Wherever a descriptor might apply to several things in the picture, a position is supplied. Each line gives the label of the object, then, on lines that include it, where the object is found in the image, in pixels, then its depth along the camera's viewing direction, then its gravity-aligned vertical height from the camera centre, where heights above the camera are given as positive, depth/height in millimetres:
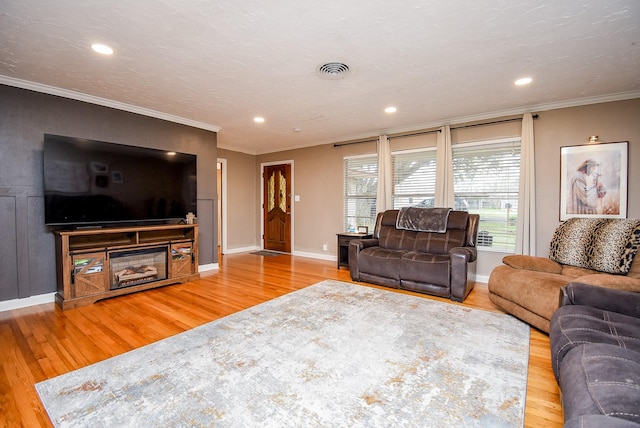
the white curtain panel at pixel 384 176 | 4965 +579
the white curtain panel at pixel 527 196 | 3756 +161
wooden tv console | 3080 -614
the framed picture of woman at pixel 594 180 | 3325 +337
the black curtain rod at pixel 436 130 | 3917 +1250
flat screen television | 3102 +346
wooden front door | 6582 +62
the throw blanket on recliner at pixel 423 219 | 4051 -150
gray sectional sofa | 987 -670
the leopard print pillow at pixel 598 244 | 2475 -344
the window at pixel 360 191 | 5371 +362
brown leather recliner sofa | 3367 -611
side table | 4949 -624
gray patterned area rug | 1482 -1072
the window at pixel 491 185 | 4023 +346
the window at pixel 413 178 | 4676 +533
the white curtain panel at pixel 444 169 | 4348 +615
